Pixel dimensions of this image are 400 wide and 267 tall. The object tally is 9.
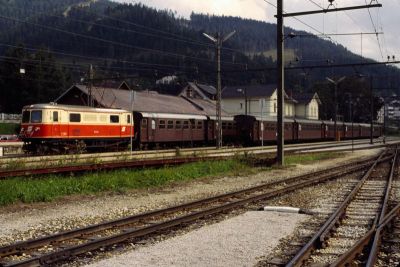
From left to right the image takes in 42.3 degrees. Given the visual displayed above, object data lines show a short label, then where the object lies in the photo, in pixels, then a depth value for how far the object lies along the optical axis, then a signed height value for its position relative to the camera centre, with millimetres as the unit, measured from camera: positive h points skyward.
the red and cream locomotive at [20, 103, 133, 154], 28328 -5
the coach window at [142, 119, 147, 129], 37125 +321
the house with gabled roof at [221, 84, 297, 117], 91500 +5215
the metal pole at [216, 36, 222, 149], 37469 +1993
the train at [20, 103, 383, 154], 28547 -132
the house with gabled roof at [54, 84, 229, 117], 44128 +2619
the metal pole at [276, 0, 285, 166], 25641 +2393
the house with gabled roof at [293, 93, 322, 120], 106250 +4695
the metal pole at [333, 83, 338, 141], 67362 -455
